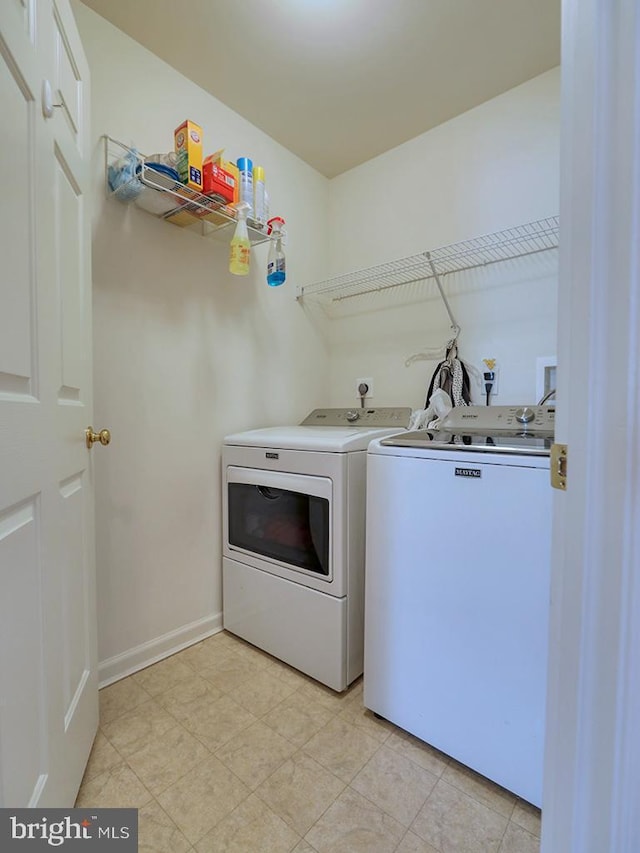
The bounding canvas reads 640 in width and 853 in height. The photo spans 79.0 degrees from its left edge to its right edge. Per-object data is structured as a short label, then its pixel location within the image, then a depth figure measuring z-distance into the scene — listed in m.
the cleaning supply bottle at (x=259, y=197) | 1.66
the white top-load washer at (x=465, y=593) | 0.99
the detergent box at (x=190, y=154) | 1.39
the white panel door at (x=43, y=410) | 0.68
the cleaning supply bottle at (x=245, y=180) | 1.60
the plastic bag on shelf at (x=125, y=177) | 1.35
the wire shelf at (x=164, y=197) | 1.36
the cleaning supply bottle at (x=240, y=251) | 1.51
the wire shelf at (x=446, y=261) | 1.62
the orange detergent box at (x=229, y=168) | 1.44
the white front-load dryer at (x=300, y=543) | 1.39
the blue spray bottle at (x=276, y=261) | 1.73
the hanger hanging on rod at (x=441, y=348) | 1.84
